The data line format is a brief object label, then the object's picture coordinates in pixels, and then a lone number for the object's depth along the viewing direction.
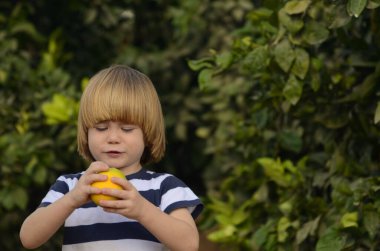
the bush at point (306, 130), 6.12
